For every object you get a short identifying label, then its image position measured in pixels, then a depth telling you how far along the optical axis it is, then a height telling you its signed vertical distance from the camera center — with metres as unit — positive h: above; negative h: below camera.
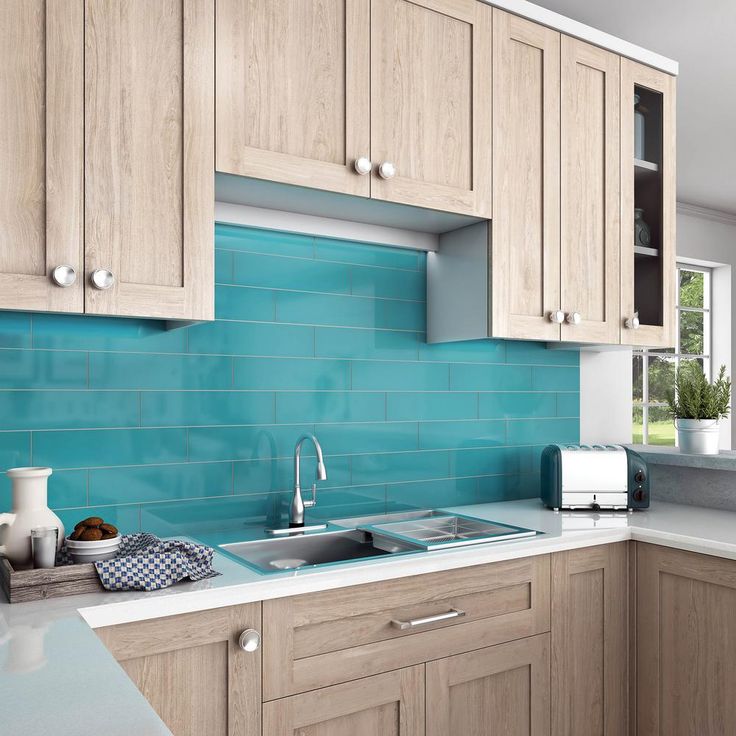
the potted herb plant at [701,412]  2.66 -0.12
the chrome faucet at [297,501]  2.21 -0.37
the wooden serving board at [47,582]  1.46 -0.42
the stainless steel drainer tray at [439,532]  2.01 -0.46
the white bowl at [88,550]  1.59 -0.38
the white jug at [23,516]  1.55 -0.30
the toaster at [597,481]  2.51 -0.35
